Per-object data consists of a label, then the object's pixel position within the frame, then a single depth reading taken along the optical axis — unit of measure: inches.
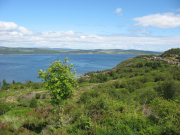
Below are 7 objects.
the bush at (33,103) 848.4
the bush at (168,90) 605.0
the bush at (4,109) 659.0
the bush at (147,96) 577.6
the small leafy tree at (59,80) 311.7
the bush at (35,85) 1847.9
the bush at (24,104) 886.3
